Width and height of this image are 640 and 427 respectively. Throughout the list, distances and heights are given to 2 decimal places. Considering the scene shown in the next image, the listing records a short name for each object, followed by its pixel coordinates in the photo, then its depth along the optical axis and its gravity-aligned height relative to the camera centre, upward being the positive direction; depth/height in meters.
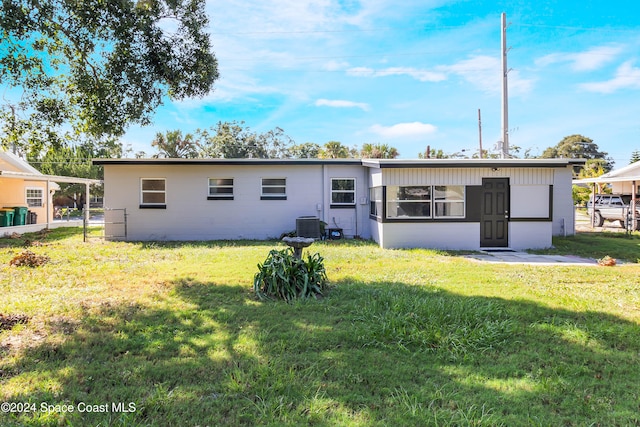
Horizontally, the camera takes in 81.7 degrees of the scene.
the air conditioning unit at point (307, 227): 12.50 -0.47
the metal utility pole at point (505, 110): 15.69 +4.45
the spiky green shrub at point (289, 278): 5.69 -1.03
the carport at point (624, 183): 15.60 +1.53
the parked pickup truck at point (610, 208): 16.69 +0.22
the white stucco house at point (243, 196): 13.31 +0.63
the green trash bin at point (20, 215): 15.64 -0.06
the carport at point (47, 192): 14.50 +1.03
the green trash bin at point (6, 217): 15.00 -0.14
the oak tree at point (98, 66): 6.83 +3.00
